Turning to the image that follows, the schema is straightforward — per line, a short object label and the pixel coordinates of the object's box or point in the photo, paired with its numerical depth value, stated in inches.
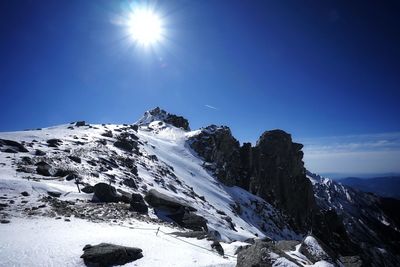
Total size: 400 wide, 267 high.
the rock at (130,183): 1286.7
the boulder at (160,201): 1043.4
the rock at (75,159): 1328.7
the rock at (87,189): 913.5
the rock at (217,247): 566.3
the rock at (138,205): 869.8
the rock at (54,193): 814.5
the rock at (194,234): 629.0
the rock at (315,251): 584.4
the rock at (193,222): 985.5
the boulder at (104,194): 868.6
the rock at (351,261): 692.8
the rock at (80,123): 2697.3
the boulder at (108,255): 422.6
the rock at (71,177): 1031.9
